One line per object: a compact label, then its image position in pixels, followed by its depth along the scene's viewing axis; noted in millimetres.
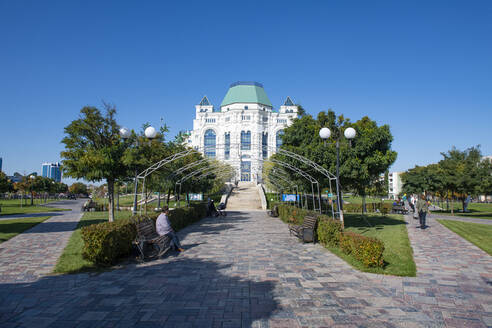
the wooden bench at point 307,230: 10555
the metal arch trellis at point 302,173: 15117
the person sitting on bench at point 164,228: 9070
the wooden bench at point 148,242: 7879
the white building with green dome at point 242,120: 77062
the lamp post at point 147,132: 9336
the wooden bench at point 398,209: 26016
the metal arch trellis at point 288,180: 21694
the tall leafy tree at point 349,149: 13266
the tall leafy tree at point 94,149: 12422
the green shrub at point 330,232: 9391
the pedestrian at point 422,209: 14352
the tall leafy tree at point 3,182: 32844
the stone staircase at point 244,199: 33375
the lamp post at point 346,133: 9945
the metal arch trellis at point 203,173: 19156
